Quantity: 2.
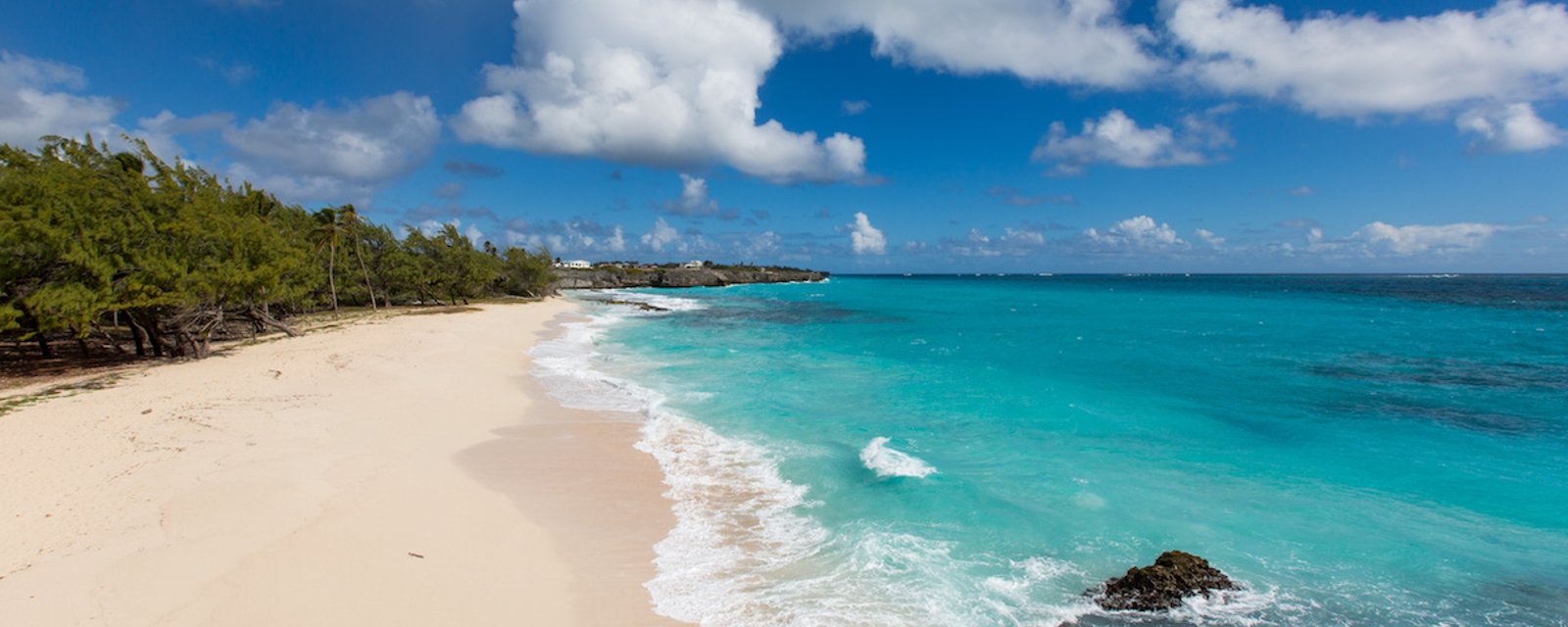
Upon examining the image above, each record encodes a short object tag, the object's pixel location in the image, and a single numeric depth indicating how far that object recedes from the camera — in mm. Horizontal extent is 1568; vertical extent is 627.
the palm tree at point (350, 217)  41500
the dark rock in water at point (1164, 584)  6551
